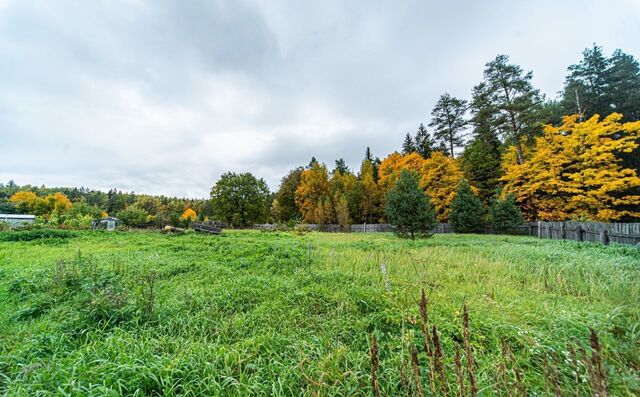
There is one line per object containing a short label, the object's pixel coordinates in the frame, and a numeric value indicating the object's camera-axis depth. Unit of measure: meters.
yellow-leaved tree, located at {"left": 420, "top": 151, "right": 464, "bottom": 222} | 24.45
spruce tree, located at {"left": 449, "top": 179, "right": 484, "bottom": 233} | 20.48
